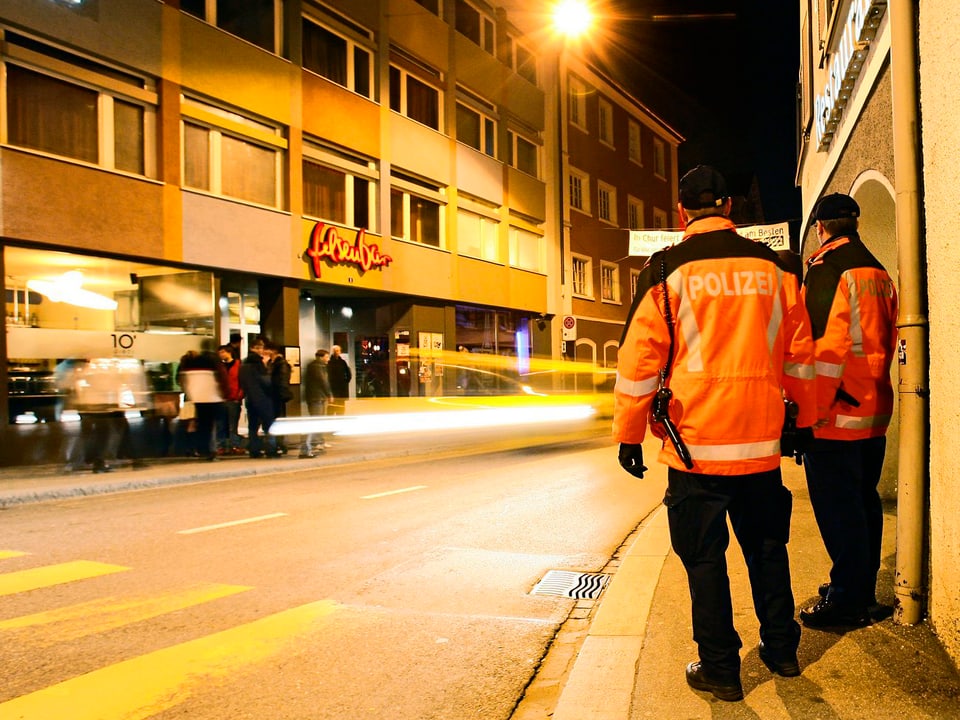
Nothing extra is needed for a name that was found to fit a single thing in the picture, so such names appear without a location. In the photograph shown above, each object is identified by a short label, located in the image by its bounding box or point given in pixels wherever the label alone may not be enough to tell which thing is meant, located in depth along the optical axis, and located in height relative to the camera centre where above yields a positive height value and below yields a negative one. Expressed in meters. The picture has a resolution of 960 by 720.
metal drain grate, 5.63 -1.51
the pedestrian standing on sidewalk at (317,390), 16.22 -0.41
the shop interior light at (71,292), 14.99 +1.45
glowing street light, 22.60 +9.74
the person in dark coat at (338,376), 18.19 -0.16
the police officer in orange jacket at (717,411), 3.44 -0.19
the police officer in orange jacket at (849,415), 4.15 -0.27
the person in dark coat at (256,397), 14.55 -0.47
